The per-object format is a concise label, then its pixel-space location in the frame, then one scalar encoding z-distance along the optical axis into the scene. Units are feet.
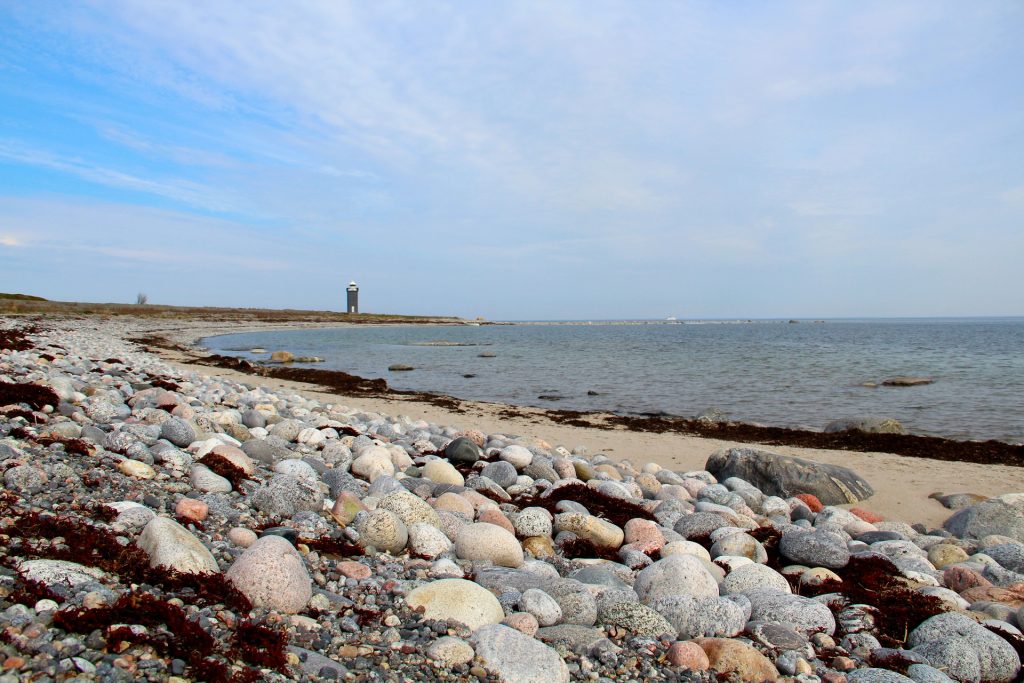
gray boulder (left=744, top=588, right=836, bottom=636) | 12.25
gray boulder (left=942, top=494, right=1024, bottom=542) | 20.97
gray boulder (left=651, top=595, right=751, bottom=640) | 11.55
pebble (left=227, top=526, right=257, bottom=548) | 12.12
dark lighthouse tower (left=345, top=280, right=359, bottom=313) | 359.66
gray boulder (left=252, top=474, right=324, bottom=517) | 14.57
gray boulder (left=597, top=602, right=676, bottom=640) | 11.11
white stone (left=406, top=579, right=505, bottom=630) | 10.53
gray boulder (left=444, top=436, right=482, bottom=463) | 25.57
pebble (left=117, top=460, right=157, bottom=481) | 14.76
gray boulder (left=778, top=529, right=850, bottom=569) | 16.48
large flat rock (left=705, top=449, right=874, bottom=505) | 26.63
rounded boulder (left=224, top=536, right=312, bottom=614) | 9.98
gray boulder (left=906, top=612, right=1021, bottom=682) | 11.26
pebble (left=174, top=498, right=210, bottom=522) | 12.78
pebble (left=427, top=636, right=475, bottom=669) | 9.36
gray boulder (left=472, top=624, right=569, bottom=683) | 9.25
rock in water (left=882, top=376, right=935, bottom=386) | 72.95
